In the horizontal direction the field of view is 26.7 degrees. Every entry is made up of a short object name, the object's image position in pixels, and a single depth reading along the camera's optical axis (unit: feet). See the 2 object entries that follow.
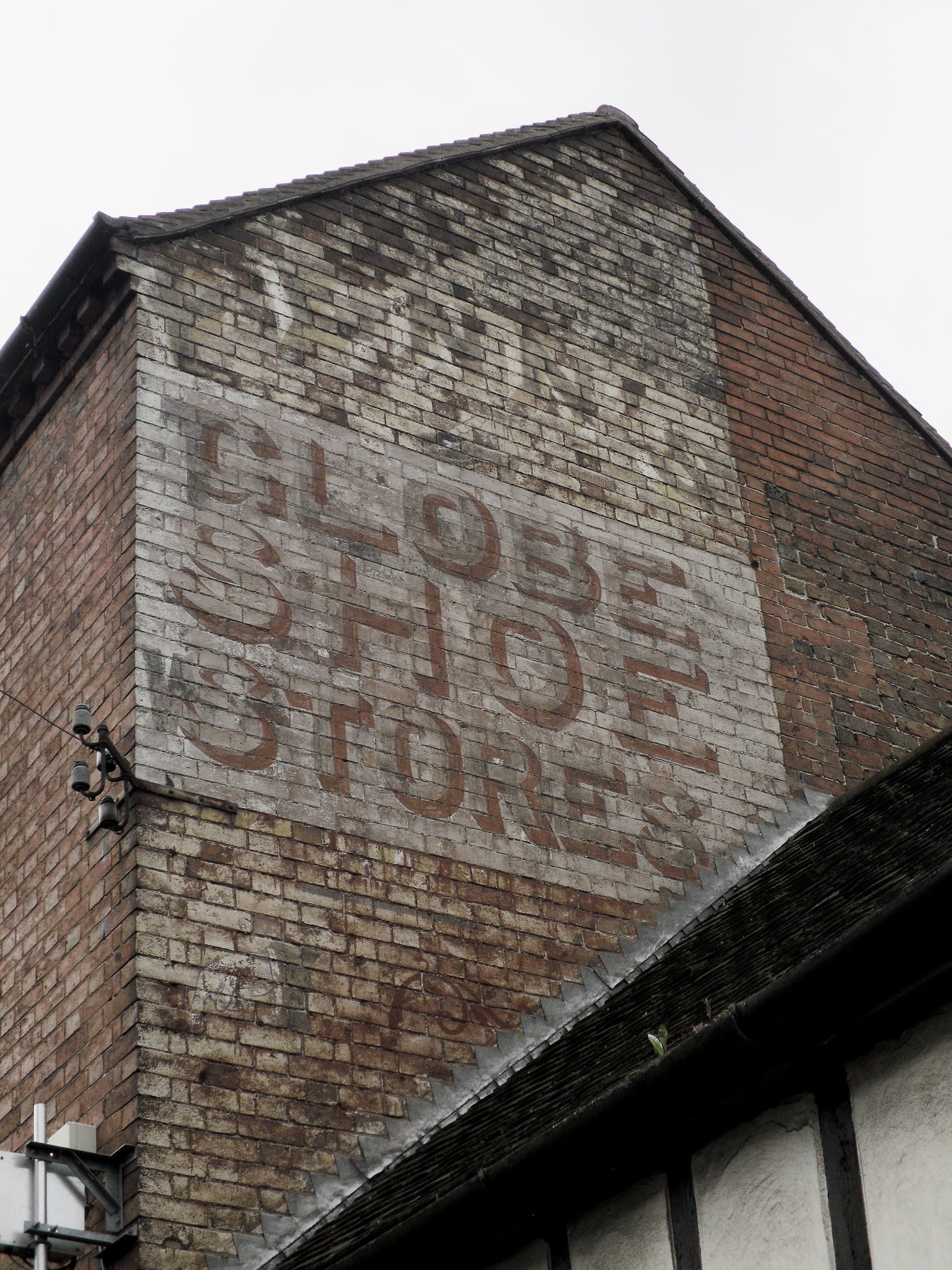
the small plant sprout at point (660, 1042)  24.38
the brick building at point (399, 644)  32.94
